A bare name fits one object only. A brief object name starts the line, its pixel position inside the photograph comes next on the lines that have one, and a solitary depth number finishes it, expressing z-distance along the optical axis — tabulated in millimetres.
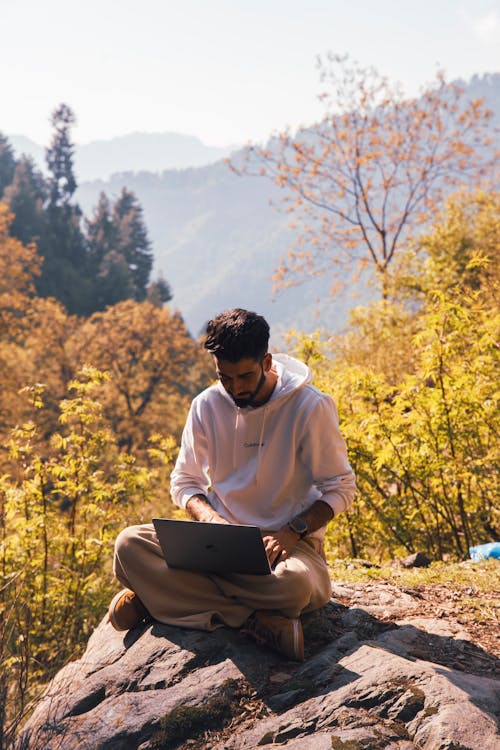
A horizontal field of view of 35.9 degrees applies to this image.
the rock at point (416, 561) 5863
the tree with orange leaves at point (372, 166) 21859
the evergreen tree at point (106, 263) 48219
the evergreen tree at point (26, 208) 48656
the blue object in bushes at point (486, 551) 6047
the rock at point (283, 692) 2928
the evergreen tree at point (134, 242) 55375
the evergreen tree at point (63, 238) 46656
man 3670
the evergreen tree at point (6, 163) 58062
